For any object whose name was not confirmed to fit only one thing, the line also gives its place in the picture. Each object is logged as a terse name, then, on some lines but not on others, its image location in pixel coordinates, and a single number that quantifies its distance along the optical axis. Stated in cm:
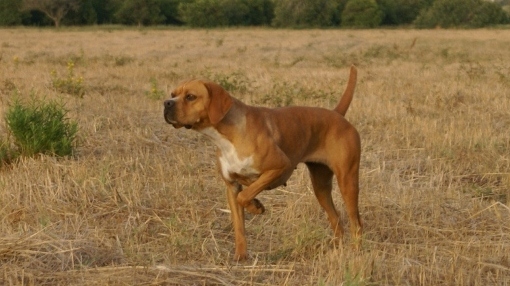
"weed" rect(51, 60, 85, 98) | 1405
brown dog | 563
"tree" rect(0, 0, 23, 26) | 6750
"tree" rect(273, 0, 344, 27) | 6906
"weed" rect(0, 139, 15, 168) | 855
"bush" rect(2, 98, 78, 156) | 860
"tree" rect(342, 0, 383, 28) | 6888
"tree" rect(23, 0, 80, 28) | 6888
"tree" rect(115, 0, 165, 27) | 7119
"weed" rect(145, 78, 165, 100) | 1388
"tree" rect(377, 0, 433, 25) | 7594
